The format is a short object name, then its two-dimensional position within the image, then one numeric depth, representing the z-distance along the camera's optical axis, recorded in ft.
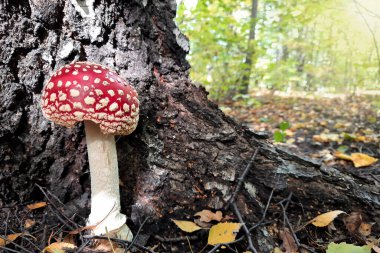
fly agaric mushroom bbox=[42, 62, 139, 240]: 0.67
